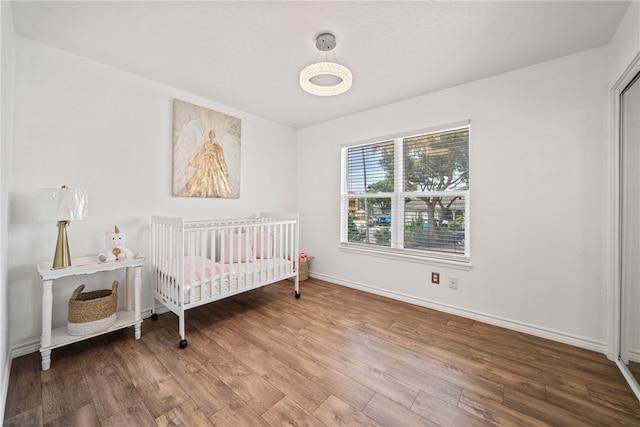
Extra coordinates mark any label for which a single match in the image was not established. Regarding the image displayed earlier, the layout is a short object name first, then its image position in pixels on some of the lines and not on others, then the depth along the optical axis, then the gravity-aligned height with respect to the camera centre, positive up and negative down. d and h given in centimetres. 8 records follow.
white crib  192 -48
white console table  154 -59
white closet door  149 -2
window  241 +23
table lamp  154 +2
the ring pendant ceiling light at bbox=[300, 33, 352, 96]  157 +91
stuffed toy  187 -25
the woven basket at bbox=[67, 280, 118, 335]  167 -69
